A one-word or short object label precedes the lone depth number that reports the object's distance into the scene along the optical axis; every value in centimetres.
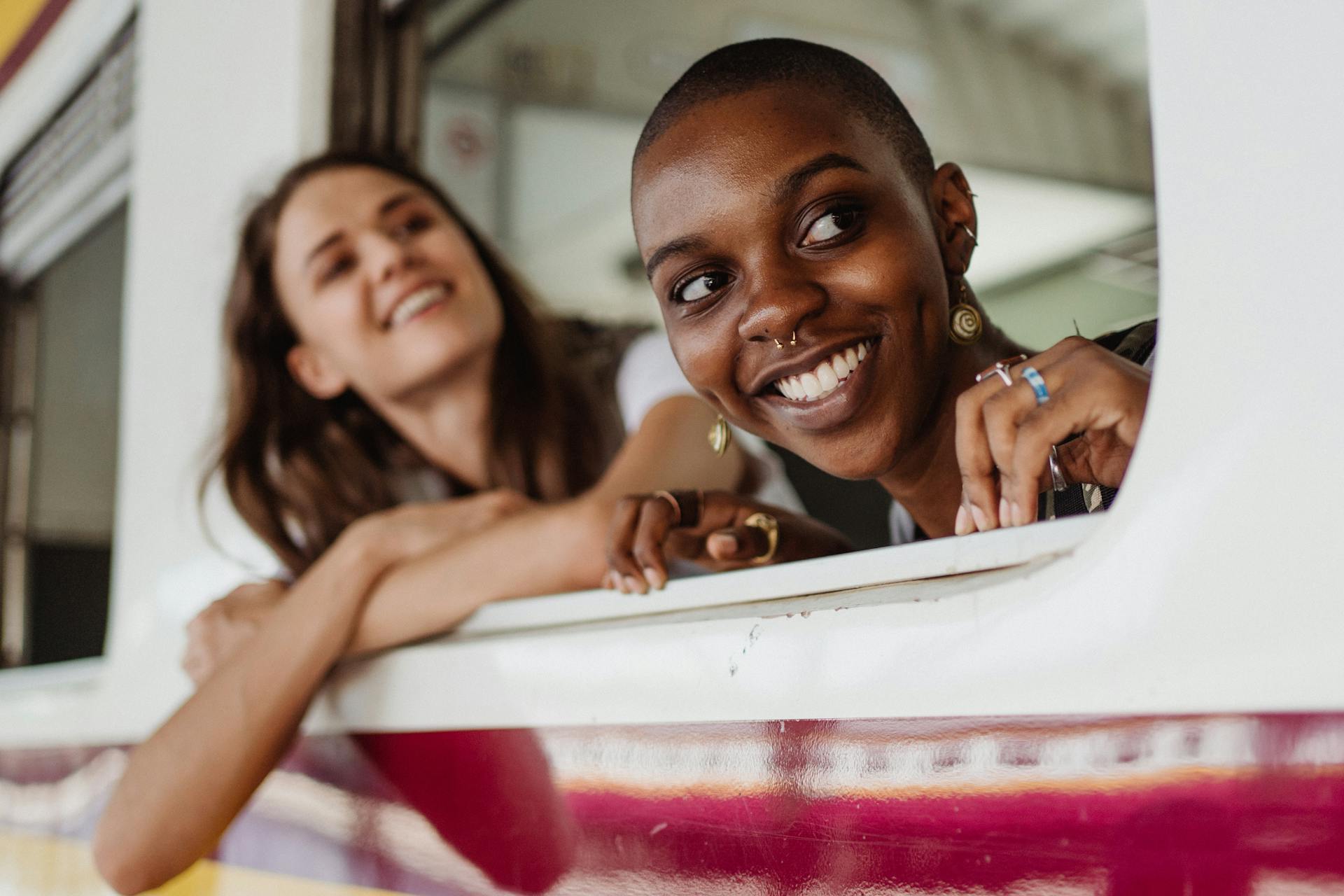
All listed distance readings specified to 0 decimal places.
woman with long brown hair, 131
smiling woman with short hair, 82
